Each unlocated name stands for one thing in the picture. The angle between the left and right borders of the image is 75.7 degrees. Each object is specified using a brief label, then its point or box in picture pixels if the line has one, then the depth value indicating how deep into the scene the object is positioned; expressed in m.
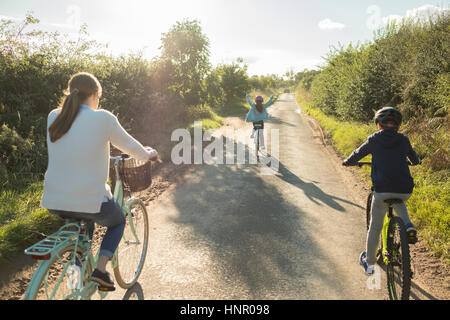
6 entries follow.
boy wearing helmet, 3.07
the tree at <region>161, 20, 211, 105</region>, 16.48
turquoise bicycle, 2.09
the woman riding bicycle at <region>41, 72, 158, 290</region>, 2.20
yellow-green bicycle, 2.92
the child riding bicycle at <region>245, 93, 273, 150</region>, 10.44
